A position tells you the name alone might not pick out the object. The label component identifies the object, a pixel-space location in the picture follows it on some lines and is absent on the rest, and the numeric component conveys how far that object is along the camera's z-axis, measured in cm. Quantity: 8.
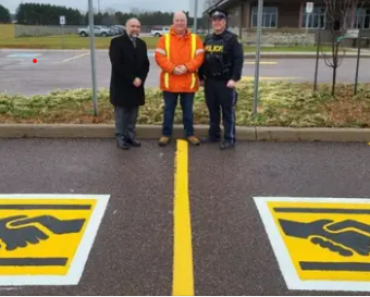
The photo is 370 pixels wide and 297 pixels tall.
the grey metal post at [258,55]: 675
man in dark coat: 570
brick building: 3871
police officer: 570
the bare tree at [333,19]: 869
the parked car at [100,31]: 5219
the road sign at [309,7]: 2560
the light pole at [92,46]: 664
